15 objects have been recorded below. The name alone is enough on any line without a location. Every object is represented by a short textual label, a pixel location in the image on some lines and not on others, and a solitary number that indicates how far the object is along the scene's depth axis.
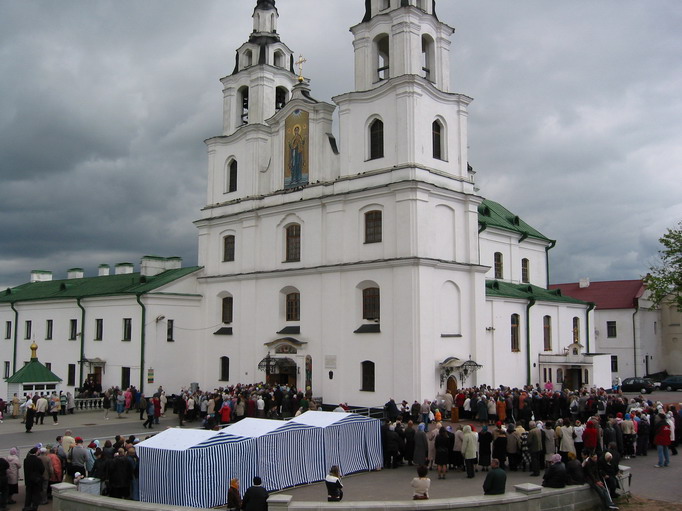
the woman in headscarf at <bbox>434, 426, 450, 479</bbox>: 16.45
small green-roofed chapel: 30.81
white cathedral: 28.36
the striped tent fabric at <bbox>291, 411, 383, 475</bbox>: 16.70
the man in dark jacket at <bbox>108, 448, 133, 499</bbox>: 13.95
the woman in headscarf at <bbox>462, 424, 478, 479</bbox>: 16.36
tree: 32.75
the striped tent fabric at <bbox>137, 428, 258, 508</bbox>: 13.84
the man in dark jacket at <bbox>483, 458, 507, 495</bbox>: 12.53
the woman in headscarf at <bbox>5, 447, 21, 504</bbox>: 14.46
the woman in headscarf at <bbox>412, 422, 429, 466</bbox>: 17.11
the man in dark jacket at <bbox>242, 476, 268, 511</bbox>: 11.30
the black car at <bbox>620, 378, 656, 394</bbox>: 42.31
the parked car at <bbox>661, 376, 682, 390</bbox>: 43.38
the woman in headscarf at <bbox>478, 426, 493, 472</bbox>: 16.91
